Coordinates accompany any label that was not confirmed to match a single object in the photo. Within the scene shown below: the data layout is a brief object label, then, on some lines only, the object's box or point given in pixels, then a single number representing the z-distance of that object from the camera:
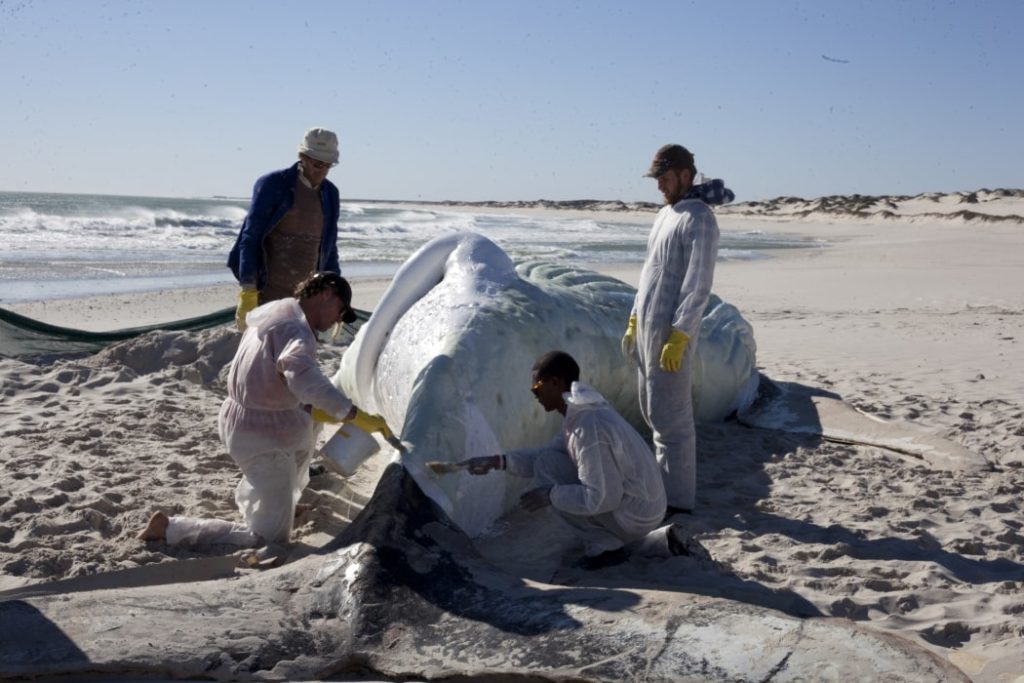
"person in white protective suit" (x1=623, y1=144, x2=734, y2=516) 5.05
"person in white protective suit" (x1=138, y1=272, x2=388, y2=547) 4.37
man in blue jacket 5.86
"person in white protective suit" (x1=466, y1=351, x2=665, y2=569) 4.13
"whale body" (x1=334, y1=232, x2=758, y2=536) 4.61
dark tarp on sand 8.03
